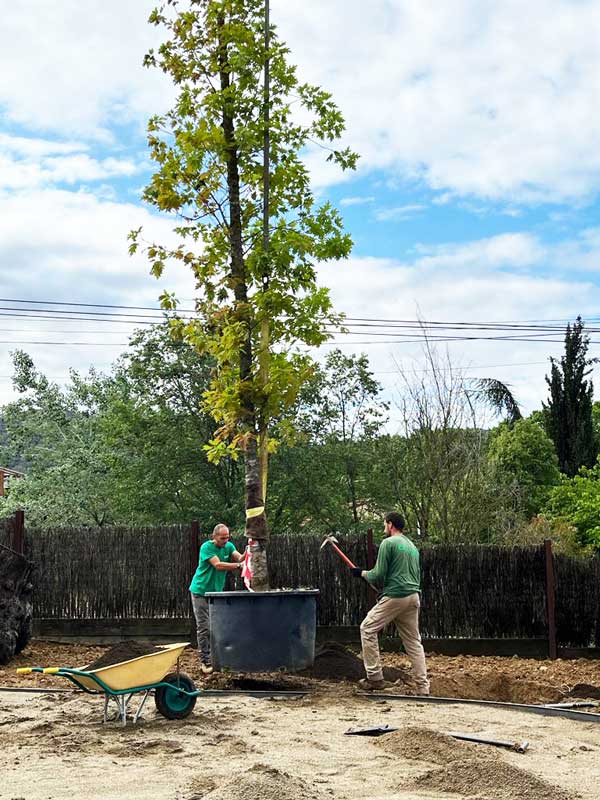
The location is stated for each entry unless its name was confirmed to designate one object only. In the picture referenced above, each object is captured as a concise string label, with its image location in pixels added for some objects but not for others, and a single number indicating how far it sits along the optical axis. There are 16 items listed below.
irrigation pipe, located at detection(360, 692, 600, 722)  7.84
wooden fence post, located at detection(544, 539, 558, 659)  12.67
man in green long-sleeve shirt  9.11
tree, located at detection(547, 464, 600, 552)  27.62
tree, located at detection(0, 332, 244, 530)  26.33
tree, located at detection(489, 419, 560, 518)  33.97
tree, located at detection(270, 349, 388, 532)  27.08
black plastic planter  9.41
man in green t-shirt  10.53
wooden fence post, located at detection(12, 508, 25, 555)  13.91
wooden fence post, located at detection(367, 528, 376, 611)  13.02
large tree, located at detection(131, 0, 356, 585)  10.60
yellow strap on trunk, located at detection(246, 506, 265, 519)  10.42
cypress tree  36.62
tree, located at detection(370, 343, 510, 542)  22.02
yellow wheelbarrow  7.09
